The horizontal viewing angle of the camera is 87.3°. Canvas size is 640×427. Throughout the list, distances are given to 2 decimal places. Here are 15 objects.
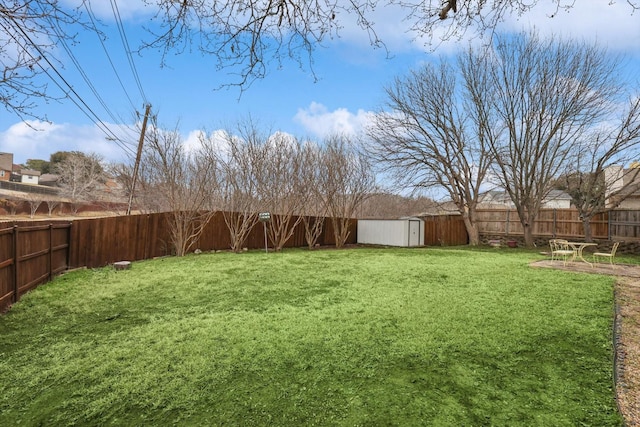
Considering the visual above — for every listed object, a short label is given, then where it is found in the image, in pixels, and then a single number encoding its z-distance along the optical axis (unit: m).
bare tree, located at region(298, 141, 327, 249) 12.48
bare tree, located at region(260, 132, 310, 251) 11.73
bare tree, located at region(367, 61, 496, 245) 13.60
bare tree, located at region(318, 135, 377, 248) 12.99
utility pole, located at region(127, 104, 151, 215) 12.30
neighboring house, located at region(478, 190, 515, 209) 14.23
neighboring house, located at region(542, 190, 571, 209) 22.65
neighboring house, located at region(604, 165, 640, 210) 11.84
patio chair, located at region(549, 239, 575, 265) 9.30
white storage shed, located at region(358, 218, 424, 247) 13.88
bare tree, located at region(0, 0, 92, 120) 2.26
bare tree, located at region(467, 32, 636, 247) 11.39
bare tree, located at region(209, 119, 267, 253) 11.39
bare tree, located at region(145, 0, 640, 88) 2.29
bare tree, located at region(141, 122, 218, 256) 10.26
